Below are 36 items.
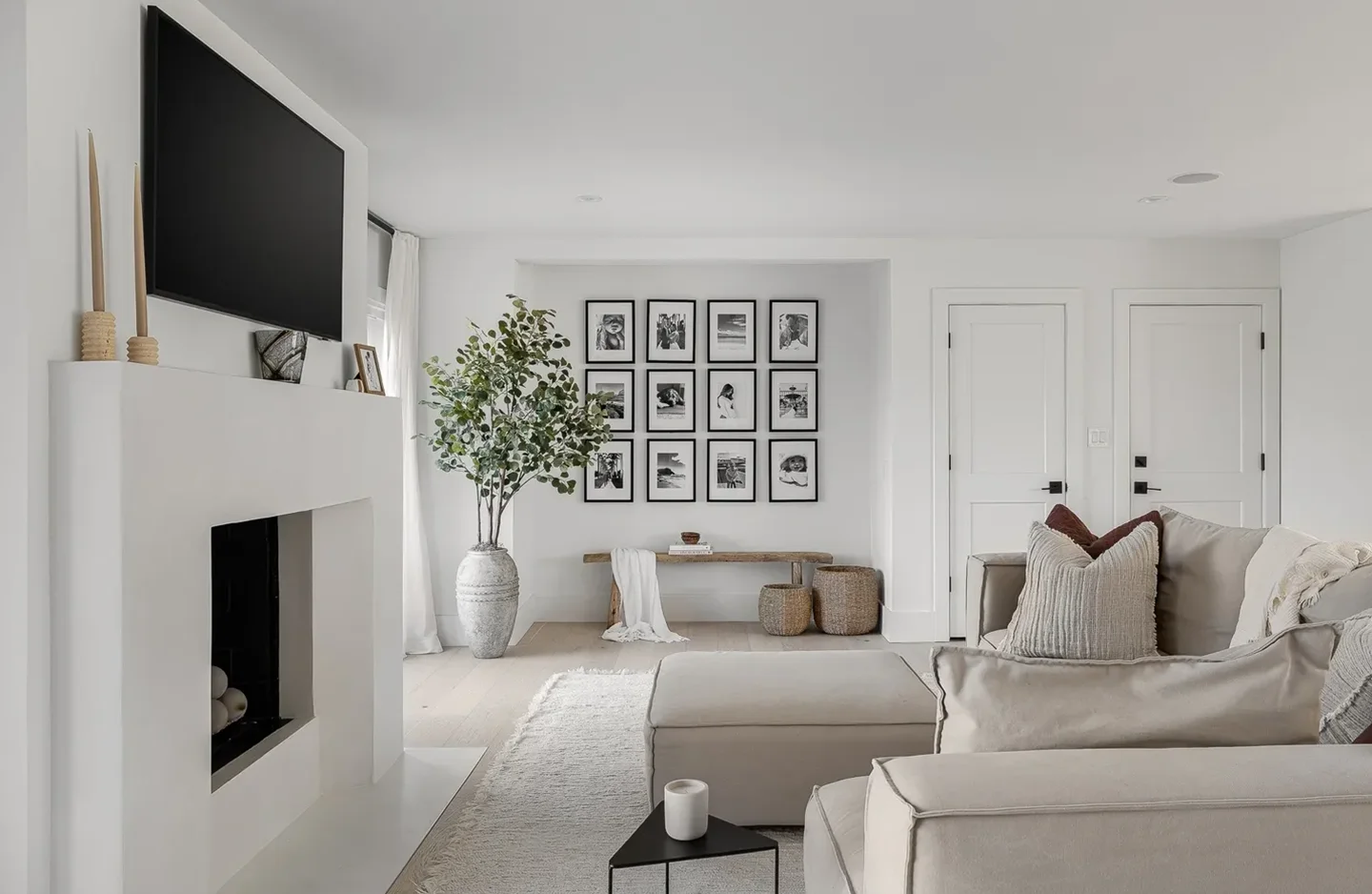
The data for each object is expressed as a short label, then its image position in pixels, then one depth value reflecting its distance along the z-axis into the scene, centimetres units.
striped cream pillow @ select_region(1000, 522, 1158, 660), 300
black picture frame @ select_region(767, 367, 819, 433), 640
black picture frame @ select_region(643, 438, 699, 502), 642
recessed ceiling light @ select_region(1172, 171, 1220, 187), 432
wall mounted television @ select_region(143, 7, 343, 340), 220
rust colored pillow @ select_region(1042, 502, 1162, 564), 339
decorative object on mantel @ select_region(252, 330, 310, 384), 274
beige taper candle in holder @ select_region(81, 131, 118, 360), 192
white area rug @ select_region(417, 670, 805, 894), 259
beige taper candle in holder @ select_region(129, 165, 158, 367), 202
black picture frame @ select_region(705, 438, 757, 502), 643
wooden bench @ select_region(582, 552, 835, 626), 618
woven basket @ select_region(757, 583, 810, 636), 591
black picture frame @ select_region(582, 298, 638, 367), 635
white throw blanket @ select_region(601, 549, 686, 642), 605
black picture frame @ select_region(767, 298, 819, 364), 638
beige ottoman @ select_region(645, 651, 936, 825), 282
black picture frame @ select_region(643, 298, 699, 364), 637
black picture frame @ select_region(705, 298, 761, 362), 637
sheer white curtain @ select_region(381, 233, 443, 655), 527
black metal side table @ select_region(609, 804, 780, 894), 198
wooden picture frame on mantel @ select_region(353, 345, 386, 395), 346
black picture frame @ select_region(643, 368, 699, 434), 639
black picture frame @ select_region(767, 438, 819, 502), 642
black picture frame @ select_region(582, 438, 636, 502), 640
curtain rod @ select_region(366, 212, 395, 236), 507
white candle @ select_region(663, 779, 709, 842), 206
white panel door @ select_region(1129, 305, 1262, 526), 586
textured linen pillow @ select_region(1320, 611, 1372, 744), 166
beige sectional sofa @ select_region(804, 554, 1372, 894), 123
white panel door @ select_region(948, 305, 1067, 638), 580
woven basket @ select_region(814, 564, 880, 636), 593
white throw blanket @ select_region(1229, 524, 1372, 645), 234
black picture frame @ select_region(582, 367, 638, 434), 639
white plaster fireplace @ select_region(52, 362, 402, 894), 188
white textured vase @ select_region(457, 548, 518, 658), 524
